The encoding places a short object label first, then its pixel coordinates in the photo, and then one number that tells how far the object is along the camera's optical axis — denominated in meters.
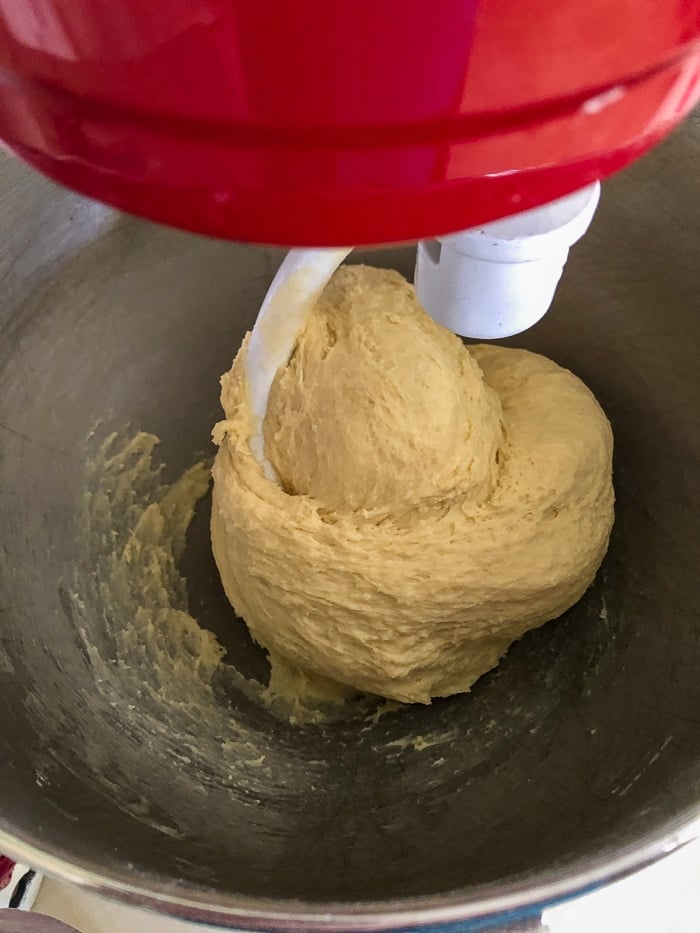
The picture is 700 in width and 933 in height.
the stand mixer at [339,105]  0.21
